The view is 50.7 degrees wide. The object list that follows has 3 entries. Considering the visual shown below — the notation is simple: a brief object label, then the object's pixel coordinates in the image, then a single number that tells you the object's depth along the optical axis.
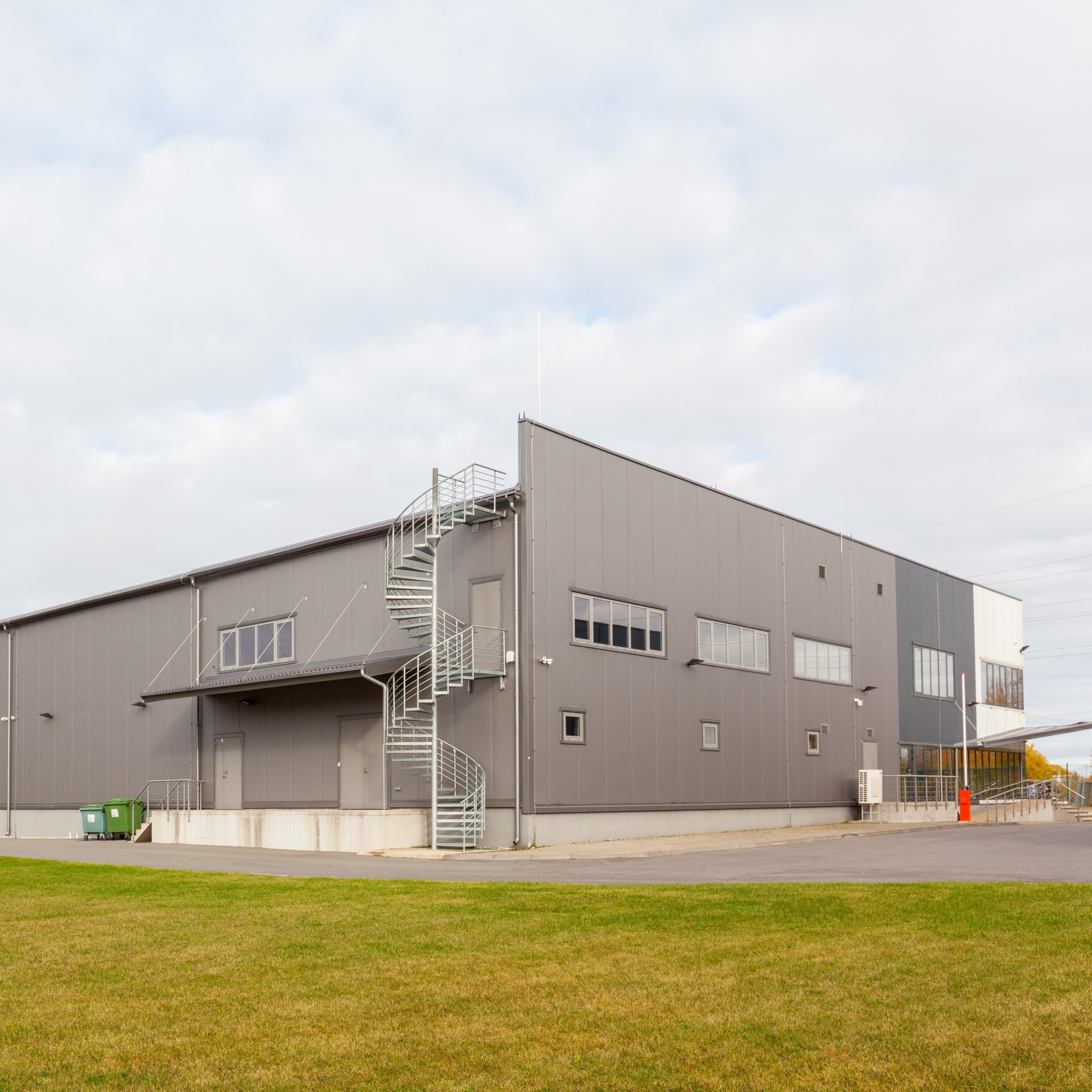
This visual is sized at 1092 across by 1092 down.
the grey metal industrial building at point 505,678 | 24.34
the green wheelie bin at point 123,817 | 31.08
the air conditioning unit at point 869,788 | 34.06
